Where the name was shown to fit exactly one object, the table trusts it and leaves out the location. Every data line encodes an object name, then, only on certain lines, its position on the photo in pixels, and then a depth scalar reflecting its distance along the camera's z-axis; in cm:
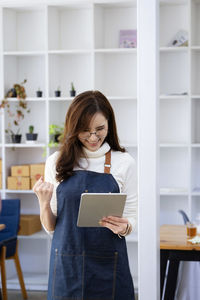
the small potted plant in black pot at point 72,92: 514
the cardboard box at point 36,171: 514
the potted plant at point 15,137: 523
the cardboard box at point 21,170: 518
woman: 236
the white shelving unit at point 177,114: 513
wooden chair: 462
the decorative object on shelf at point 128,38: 516
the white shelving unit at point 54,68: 516
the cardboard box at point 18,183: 520
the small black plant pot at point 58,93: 516
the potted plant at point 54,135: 510
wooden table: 346
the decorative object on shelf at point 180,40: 500
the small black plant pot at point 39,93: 521
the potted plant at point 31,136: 519
